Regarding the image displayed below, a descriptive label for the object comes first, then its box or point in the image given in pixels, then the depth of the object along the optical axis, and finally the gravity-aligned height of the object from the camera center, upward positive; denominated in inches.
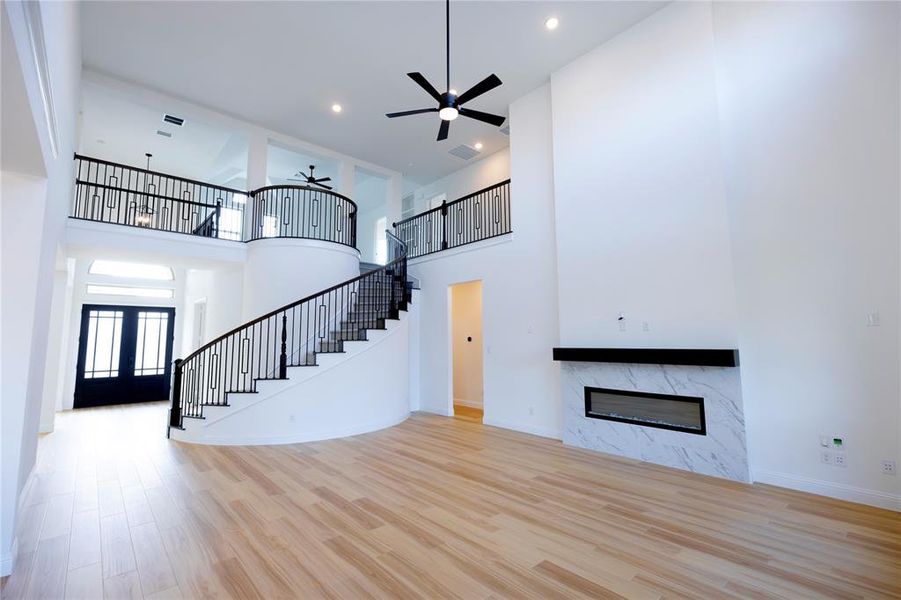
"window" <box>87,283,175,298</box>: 351.3 +46.5
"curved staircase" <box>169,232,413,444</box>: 218.7 -24.2
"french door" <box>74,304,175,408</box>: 345.7 -12.2
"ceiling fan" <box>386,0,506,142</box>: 156.7 +97.5
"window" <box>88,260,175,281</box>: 352.2 +66.0
